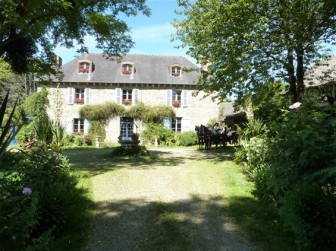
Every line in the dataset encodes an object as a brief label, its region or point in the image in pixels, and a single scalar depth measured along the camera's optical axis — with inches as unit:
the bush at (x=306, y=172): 130.6
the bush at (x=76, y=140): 805.0
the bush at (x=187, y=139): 810.2
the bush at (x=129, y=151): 463.2
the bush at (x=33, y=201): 118.0
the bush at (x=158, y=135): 845.2
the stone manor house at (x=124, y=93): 873.5
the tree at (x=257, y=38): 338.0
